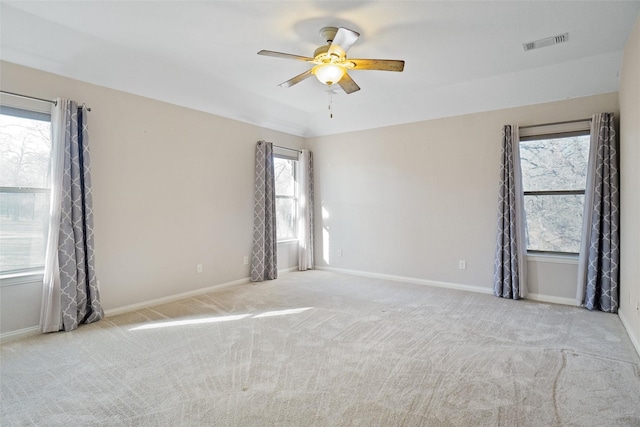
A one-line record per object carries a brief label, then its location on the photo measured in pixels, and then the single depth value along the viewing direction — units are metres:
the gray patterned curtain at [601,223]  3.68
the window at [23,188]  3.06
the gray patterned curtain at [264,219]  5.28
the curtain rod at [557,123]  4.00
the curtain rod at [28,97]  3.00
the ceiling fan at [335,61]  2.73
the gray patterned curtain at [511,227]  4.23
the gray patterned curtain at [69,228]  3.16
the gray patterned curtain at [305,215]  6.11
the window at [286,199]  5.96
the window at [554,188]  4.13
